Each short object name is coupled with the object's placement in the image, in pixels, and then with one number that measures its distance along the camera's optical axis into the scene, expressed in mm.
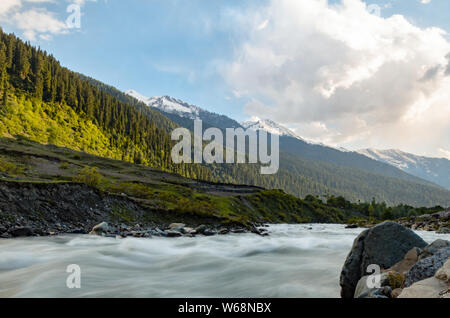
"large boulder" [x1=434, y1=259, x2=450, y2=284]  6451
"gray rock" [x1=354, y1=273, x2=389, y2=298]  7594
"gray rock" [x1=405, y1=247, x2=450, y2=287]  7426
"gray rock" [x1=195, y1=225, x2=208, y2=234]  30775
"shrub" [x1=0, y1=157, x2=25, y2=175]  32394
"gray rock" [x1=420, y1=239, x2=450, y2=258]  8758
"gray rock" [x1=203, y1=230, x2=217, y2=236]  30494
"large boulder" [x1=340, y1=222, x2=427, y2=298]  9836
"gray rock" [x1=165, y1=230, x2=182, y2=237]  27264
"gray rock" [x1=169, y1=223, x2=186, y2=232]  29534
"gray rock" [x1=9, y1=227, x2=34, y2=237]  18997
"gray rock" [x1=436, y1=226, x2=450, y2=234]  48544
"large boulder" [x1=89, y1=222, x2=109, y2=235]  23156
